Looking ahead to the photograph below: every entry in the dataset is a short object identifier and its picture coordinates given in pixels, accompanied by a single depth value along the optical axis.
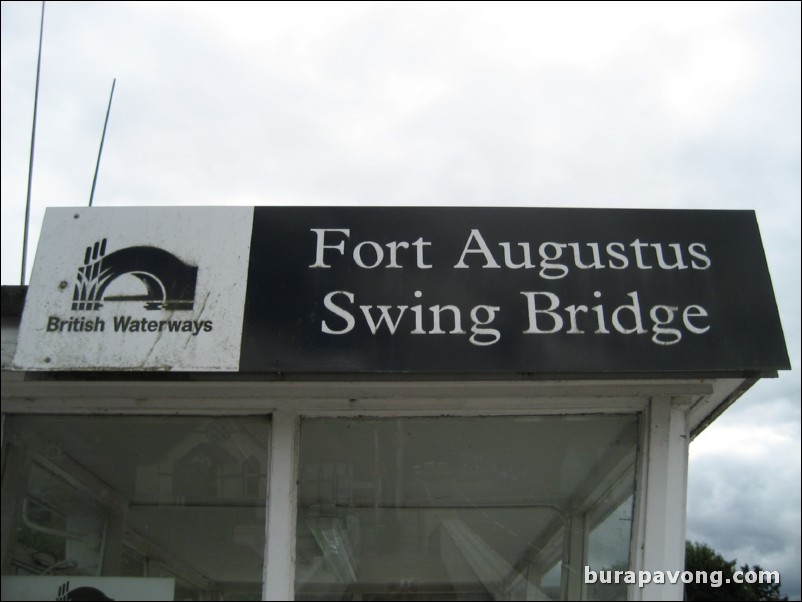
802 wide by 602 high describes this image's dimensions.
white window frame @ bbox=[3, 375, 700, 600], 3.35
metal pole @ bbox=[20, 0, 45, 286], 4.92
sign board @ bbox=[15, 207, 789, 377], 3.27
